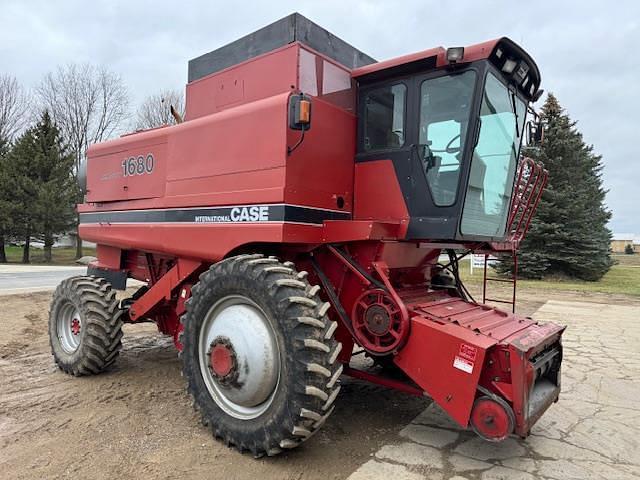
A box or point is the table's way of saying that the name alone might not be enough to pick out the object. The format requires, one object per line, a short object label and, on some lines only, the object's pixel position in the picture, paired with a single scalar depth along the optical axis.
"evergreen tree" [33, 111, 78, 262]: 25.36
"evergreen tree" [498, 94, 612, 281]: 17.95
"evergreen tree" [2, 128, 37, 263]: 25.09
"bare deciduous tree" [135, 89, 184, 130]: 28.14
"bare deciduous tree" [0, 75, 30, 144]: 33.25
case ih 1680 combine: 3.32
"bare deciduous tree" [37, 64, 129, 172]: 33.16
